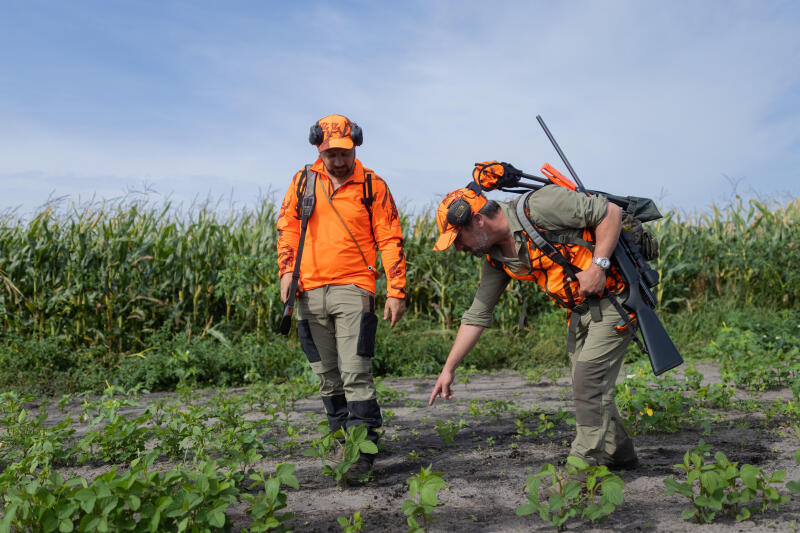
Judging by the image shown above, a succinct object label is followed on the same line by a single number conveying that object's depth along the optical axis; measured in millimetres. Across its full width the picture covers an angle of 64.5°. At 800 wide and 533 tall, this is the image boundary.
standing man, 3928
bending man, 3279
